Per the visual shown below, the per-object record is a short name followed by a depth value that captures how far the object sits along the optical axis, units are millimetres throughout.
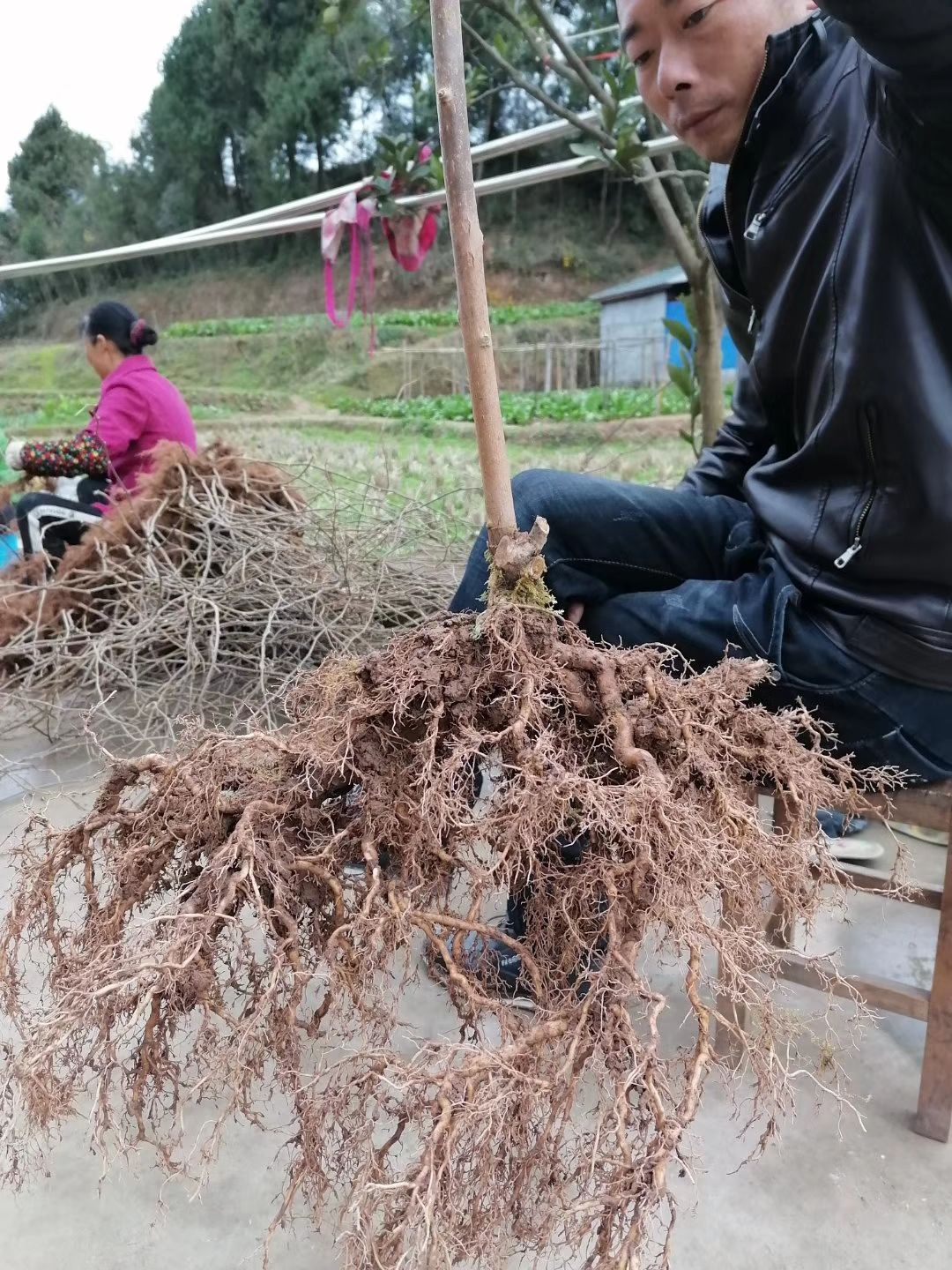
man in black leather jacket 836
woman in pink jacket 2824
